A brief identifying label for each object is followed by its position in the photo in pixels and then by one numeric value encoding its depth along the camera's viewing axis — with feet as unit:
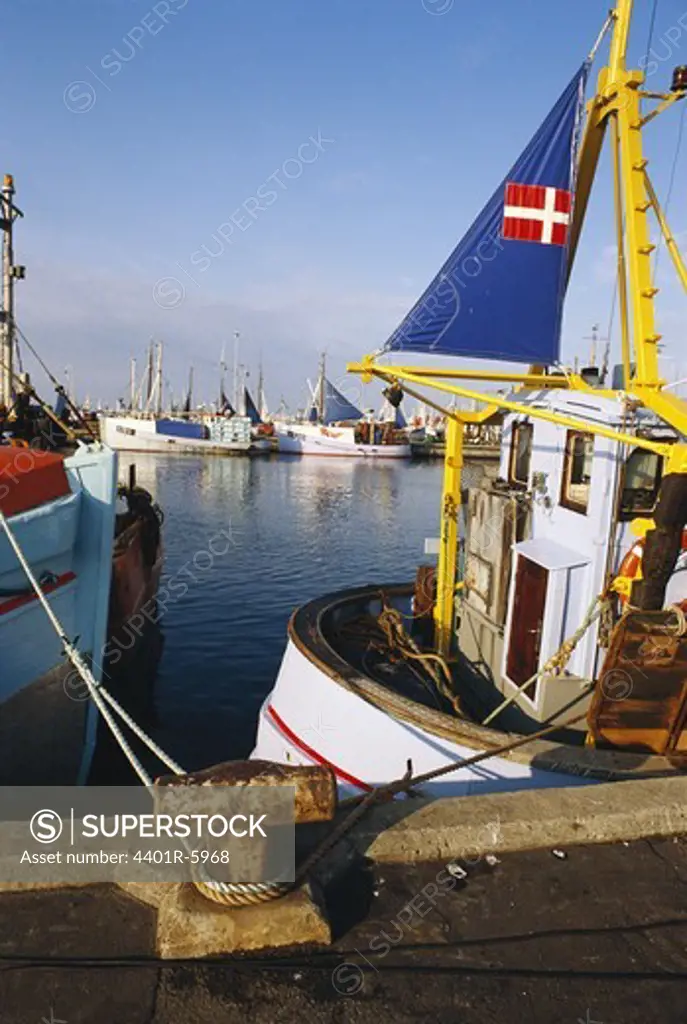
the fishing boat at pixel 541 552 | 22.30
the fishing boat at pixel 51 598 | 27.48
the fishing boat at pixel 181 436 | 280.31
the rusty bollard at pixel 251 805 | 11.34
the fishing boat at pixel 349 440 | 301.63
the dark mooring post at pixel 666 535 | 19.70
